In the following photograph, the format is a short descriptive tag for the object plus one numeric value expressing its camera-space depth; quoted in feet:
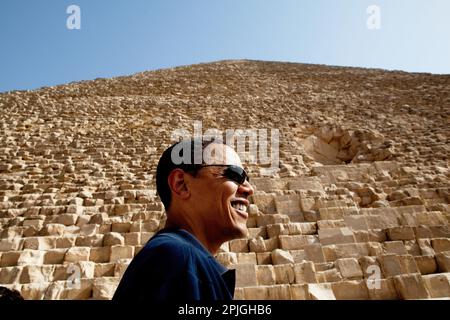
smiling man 3.12
